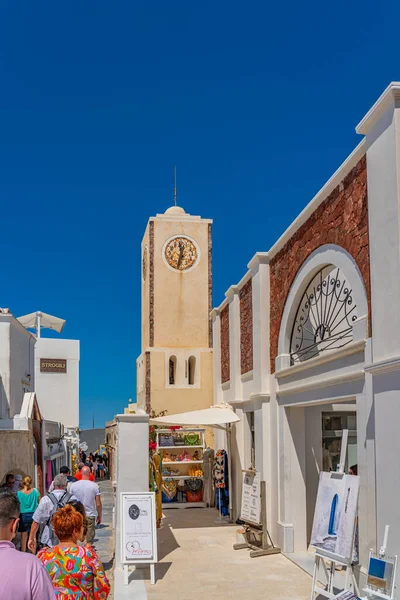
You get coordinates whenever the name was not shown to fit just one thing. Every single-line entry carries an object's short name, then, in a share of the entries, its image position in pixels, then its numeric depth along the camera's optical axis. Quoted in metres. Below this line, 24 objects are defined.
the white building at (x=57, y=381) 32.78
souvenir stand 13.76
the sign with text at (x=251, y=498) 11.27
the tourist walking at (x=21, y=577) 3.10
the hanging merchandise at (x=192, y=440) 17.84
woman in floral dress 4.22
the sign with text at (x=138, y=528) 9.23
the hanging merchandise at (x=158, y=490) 13.12
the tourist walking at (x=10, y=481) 9.61
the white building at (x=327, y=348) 7.08
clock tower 23.17
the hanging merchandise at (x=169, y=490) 16.77
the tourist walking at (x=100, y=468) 30.20
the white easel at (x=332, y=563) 7.41
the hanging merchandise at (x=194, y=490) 17.14
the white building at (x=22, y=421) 13.04
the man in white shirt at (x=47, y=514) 7.97
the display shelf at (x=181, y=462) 16.91
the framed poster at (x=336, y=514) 7.50
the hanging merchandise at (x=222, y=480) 14.98
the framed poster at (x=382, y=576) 6.25
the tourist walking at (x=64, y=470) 10.11
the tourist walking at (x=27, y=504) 9.16
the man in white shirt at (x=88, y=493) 9.70
